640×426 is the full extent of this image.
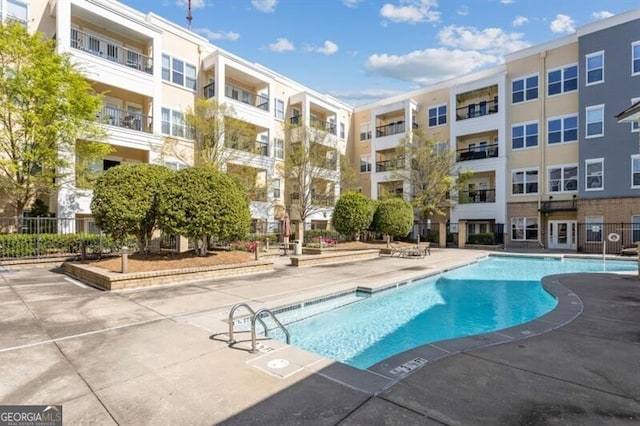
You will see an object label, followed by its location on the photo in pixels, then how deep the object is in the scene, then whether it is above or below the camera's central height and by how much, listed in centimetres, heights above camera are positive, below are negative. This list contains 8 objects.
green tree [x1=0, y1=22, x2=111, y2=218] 1430 +449
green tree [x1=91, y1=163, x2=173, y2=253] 1178 +58
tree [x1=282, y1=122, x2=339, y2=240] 2752 +408
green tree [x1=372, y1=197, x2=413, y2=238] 2291 -13
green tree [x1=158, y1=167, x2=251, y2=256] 1169 +36
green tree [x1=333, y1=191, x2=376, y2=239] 2164 +19
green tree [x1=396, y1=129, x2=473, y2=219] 2836 +353
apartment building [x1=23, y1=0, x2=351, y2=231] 1886 +844
